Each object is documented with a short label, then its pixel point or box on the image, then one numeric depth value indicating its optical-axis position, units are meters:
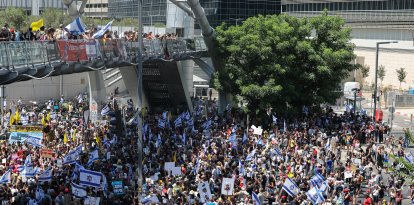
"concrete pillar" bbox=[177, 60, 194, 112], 69.97
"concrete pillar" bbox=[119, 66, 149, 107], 53.09
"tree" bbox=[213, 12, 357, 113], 47.28
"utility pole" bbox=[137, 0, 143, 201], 30.27
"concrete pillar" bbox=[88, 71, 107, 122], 45.34
